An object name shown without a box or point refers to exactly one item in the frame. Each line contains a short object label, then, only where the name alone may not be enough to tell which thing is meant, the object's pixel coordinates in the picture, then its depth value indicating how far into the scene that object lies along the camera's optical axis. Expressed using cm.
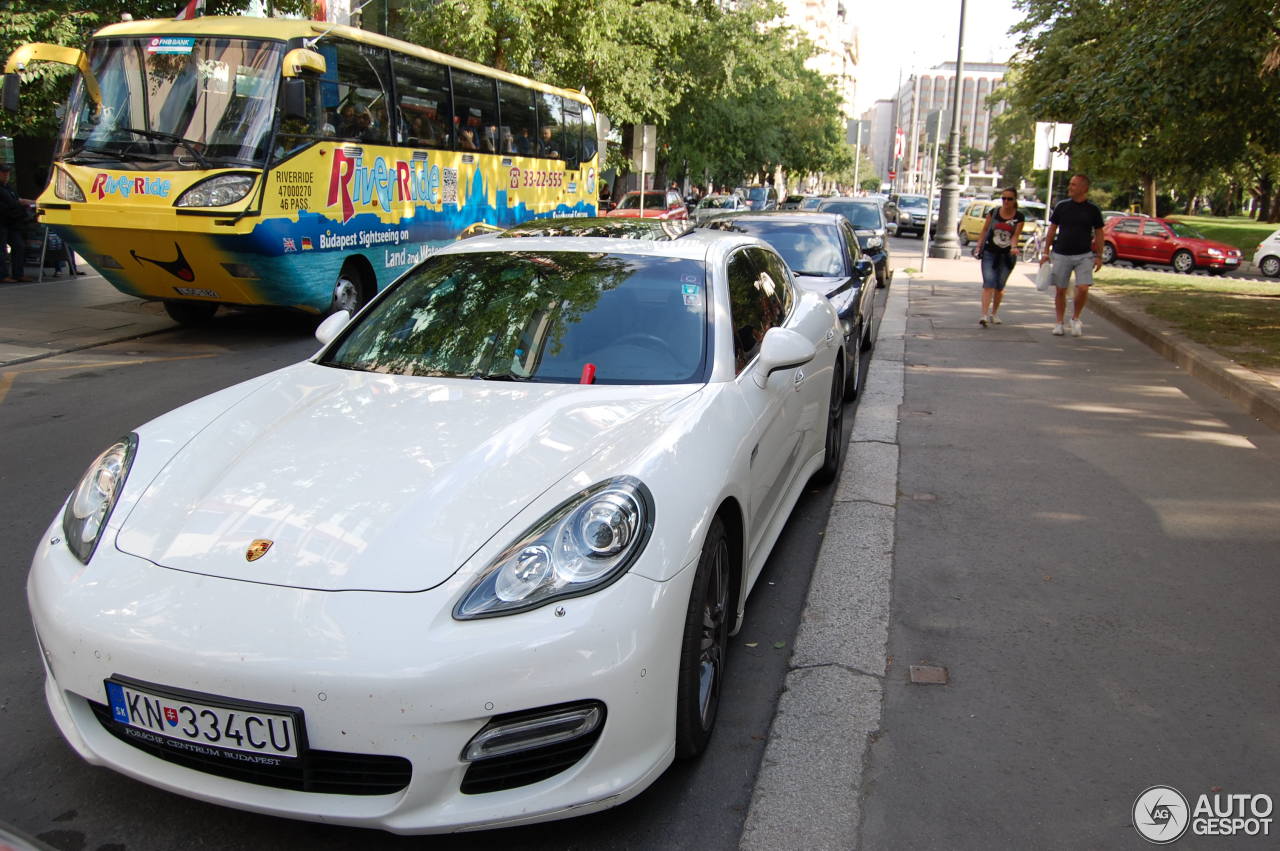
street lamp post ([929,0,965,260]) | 2467
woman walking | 1232
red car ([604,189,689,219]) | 2743
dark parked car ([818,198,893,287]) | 1794
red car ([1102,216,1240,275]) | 2627
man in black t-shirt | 1155
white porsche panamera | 243
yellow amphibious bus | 985
